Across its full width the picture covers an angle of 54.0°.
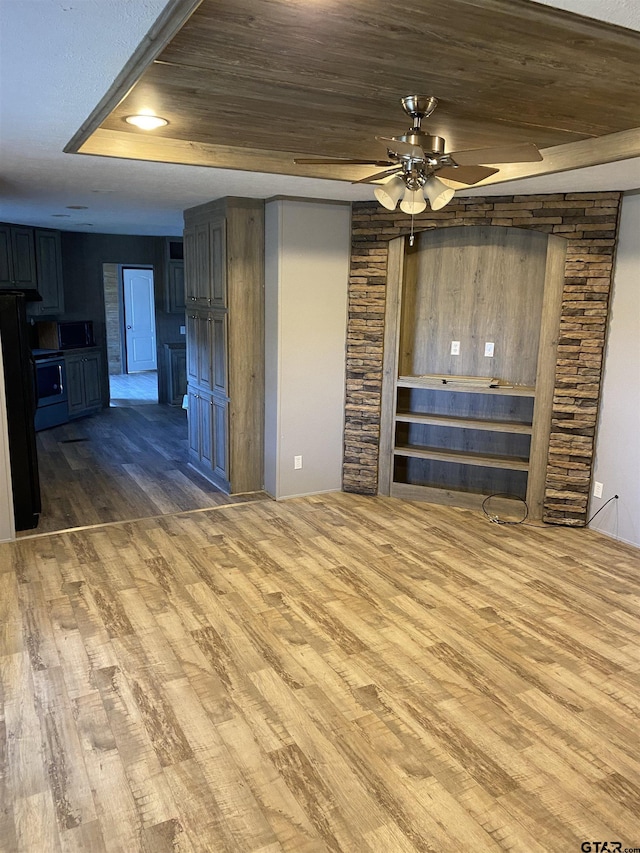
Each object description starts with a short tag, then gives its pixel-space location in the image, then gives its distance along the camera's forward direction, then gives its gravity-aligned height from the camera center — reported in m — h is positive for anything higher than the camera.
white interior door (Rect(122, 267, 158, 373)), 11.95 -0.27
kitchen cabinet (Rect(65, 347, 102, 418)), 7.91 -0.98
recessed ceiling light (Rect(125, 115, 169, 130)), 2.96 +0.87
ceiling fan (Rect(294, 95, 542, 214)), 2.30 +0.58
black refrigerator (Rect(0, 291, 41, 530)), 4.26 -0.72
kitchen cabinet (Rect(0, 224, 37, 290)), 7.13 +0.52
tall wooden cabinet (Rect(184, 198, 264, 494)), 5.00 -0.19
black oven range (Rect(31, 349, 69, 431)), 7.28 -0.99
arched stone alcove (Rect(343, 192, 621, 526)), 4.41 +0.03
